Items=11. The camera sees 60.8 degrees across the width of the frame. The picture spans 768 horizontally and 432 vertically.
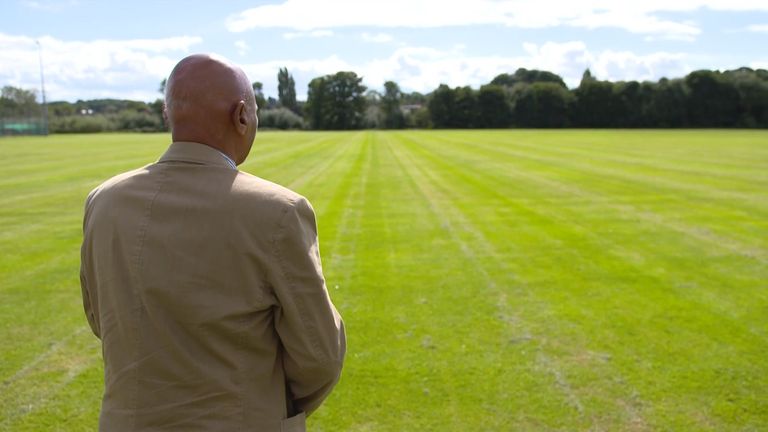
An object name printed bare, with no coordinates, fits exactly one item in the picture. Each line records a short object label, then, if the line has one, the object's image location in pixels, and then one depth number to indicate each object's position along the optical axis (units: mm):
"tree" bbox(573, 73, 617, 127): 100375
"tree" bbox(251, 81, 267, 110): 111950
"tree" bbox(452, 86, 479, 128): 109375
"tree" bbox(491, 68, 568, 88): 145375
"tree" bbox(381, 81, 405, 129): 114188
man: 1913
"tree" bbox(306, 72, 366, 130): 115062
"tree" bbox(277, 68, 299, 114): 134000
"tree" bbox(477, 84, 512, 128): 109375
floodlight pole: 88938
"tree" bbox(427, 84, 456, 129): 109812
